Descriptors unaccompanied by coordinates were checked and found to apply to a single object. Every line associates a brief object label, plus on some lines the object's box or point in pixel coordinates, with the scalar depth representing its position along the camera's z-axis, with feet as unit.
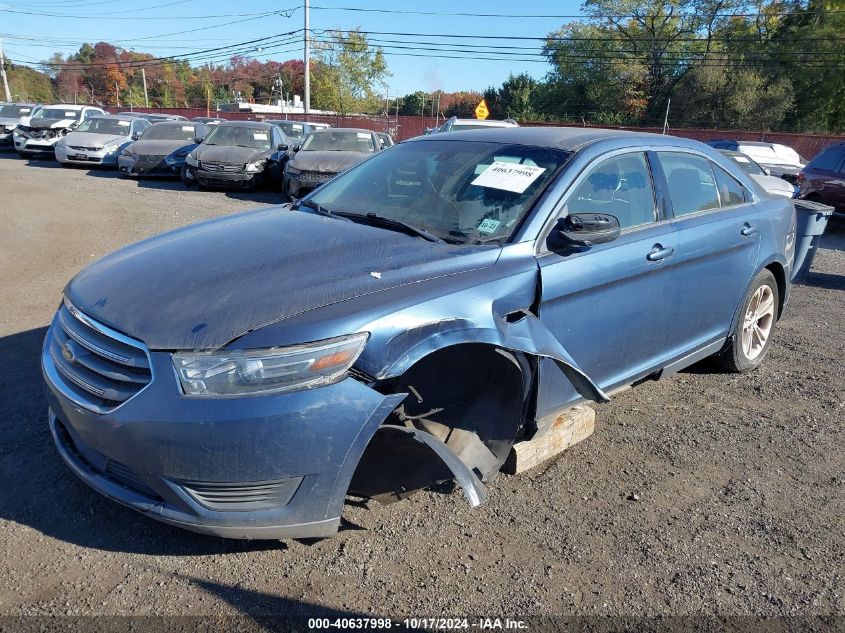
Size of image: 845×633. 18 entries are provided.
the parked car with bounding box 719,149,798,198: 41.10
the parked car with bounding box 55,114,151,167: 56.54
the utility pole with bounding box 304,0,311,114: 121.29
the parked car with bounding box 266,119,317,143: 66.59
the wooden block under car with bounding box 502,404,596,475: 10.82
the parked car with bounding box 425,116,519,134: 44.80
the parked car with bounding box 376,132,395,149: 49.09
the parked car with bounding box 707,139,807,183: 55.83
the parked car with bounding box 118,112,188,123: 74.55
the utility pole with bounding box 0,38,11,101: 174.91
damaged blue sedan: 7.54
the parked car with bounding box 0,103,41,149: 72.28
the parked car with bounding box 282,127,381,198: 40.22
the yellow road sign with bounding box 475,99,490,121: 78.54
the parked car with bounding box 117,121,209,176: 50.93
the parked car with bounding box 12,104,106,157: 63.98
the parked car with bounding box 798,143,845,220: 39.75
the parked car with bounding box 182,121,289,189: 45.83
